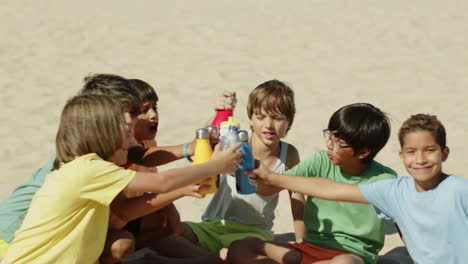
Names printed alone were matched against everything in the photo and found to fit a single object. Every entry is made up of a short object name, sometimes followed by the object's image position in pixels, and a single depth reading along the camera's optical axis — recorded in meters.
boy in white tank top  6.73
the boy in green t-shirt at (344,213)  5.96
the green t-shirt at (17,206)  5.66
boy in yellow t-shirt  4.83
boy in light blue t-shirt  4.85
